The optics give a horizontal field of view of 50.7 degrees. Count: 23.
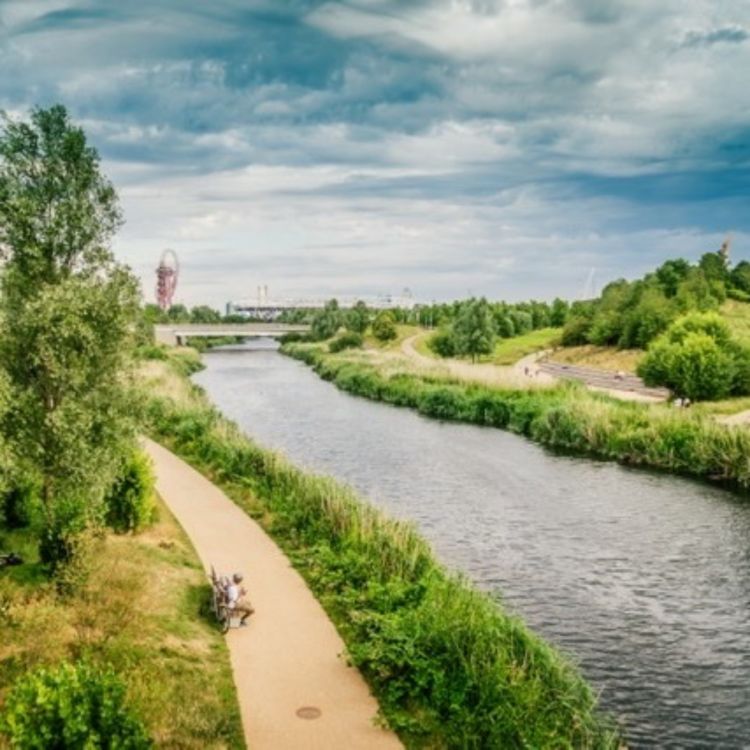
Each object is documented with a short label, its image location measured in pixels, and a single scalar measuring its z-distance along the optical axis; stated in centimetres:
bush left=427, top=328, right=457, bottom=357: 8588
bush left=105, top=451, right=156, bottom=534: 2119
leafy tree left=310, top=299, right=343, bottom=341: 13600
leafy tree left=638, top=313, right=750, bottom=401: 4331
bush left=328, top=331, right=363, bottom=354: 10819
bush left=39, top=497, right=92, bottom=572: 1616
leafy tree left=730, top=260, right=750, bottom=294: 9088
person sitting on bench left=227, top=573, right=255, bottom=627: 1555
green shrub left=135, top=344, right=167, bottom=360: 7966
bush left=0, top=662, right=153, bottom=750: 883
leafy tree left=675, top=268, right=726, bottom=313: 7306
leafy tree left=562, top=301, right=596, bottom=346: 9120
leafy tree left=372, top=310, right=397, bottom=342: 11656
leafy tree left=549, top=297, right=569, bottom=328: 12638
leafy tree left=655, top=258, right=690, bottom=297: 8775
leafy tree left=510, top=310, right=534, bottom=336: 12275
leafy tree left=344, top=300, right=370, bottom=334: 13512
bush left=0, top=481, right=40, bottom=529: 2067
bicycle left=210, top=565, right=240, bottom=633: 1560
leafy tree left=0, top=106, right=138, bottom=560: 1706
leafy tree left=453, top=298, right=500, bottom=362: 7731
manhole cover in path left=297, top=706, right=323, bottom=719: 1222
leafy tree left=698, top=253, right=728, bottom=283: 9075
